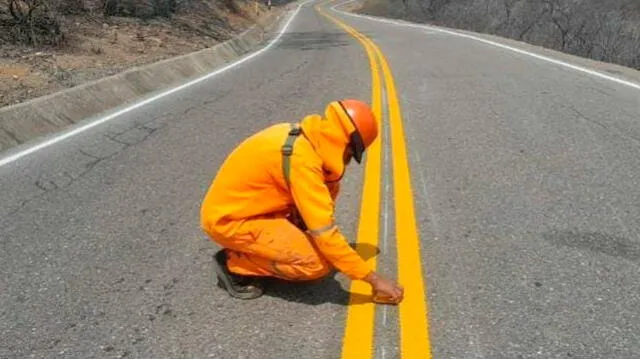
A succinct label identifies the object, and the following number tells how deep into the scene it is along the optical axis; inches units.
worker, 128.9
